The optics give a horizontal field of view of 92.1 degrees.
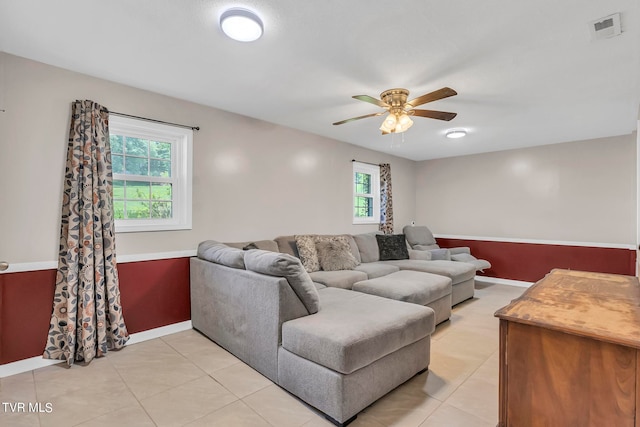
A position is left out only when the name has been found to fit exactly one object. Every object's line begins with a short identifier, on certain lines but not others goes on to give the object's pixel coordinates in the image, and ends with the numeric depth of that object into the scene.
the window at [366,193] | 5.41
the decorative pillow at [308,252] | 3.78
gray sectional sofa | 1.80
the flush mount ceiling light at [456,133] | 4.25
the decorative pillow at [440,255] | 5.05
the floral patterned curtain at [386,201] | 5.69
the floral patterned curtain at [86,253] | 2.45
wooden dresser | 1.05
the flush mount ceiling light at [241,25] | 1.78
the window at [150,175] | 2.95
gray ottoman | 3.05
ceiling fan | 2.79
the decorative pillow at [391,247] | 4.79
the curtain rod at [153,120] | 2.81
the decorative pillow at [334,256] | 3.89
